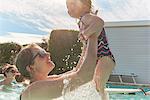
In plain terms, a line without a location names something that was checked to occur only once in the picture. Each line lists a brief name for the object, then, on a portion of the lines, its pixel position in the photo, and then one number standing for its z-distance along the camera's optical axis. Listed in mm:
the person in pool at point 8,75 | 4070
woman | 1216
